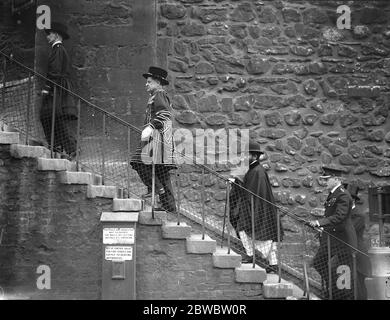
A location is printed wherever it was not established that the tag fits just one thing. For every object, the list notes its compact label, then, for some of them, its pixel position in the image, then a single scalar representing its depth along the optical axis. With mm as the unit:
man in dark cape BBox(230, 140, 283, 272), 17875
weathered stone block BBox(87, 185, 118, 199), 17234
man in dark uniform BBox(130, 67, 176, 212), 17437
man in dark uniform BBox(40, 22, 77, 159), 18422
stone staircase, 16695
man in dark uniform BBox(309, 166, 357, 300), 17422
